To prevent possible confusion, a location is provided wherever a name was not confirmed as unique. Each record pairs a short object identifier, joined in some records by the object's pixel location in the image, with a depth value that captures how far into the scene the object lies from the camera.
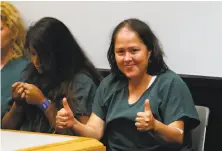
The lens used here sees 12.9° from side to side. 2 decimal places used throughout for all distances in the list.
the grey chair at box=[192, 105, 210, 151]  3.90
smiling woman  3.80
